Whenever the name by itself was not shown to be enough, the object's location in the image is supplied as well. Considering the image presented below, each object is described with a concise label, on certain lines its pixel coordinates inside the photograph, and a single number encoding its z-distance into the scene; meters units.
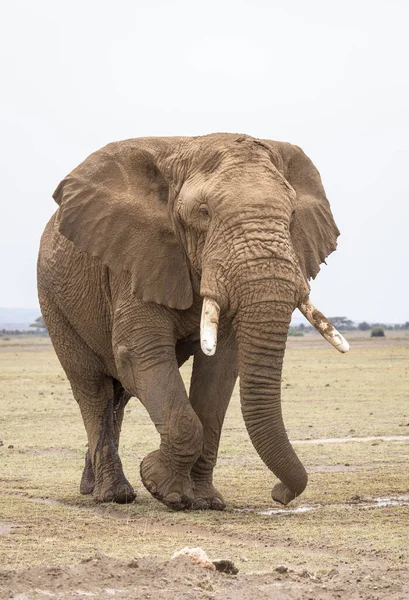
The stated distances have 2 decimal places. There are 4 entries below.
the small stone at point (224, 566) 13.36
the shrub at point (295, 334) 172.79
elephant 16.98
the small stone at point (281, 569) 13.45
